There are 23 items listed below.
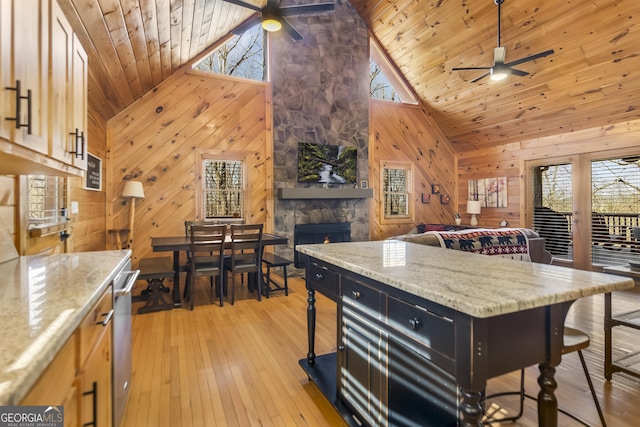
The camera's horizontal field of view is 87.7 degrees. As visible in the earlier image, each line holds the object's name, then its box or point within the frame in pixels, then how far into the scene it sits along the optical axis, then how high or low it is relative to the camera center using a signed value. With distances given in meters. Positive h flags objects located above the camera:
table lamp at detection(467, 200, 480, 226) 6.93 +0.17
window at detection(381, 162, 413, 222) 7.02 +0.52
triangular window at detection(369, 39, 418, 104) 7.03 +2.91
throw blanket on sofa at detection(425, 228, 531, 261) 3.62 -0.30
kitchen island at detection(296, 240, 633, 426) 1.06 -0.41
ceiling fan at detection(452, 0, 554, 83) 4.23 +1.90
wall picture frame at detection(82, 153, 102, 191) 3.92 +0.53
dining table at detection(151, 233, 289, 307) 3.78 -0.33
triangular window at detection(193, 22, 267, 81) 5.62 +2.78
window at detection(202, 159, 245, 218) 5.50 +0.48
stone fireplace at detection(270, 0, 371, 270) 5.91 +2.11
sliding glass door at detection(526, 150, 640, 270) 4.96 +0.14
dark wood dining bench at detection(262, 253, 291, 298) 4.38 -0.62
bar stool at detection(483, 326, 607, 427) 1.42 -0.57
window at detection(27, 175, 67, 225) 2.41 +0.15
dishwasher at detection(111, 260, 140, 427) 1.51 -0.62
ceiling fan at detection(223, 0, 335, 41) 3.30 +2.06
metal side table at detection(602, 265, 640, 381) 2.14 -0.93
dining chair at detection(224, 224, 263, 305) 4.06 -0.51
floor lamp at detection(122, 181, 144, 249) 4.59 +0.32
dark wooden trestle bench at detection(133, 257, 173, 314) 3.71 -0.76
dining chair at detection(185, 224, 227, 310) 3.82 -0.40
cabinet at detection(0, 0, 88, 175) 1.15 +0.54
